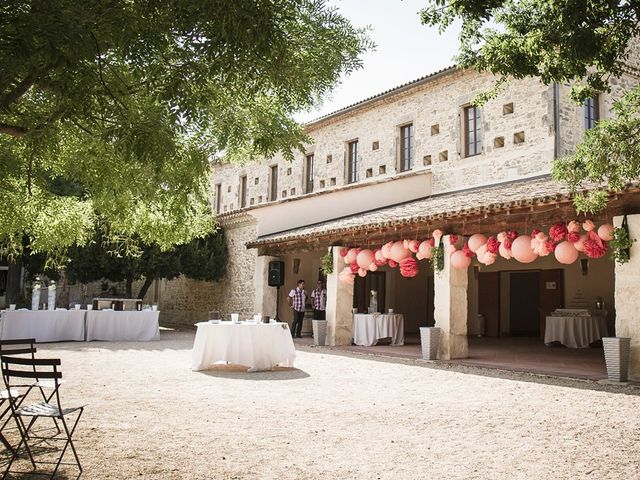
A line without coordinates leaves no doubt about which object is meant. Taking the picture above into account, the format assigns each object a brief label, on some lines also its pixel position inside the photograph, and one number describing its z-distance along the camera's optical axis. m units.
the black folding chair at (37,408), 3.75
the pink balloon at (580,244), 8.20
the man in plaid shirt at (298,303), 14.77
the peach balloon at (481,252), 9.20
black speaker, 15.59
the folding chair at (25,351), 4.59
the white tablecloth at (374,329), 13.39
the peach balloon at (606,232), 8.20
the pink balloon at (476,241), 9.38
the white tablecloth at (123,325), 14.10
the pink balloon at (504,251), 8.98
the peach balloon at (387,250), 10.98
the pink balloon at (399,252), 10.77
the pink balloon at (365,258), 11.75
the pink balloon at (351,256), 12.19
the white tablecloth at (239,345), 8.96
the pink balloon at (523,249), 8.65
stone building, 10.41
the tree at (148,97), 3.09
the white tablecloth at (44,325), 12.62
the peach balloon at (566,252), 8.27
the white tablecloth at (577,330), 13.11
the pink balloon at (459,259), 9.91
